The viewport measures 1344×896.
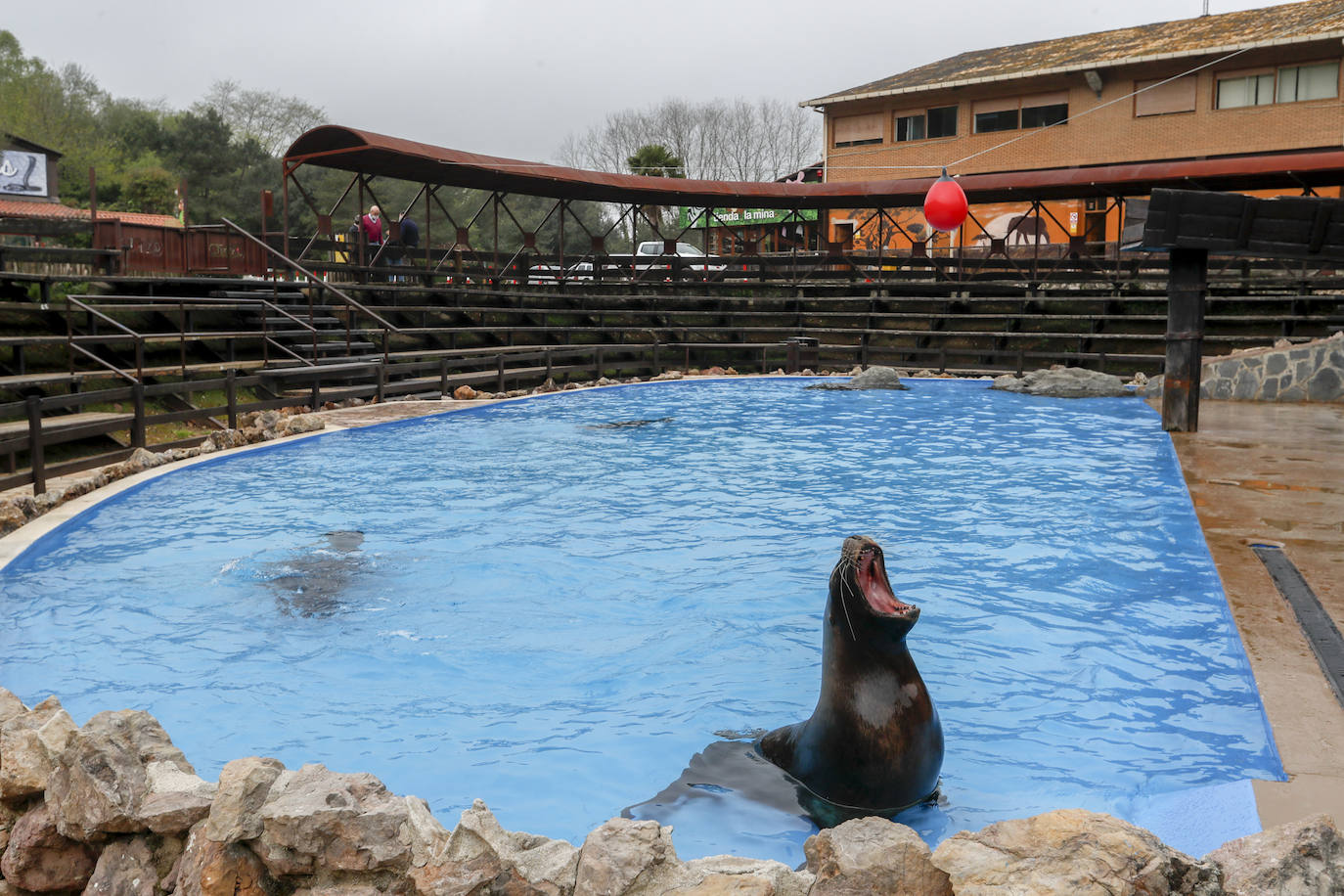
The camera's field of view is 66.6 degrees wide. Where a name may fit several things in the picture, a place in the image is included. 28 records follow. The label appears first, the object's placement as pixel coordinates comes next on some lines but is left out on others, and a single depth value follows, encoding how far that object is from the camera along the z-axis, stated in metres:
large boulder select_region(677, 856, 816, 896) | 2.78
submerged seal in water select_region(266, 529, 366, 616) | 7.33
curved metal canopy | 22.06
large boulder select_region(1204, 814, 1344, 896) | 2.61
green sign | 46.85
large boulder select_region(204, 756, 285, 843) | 3.07
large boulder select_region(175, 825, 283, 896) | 3.04
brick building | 31.66
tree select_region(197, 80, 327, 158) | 66.31
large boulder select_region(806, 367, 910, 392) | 21.78
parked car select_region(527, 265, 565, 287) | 29.49
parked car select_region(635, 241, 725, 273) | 39.52
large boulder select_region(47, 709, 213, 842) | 3.26
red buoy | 18.23
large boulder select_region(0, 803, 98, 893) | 3.37
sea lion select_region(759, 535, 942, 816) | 3.80
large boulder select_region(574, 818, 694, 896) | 2.79
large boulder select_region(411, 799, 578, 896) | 2.85
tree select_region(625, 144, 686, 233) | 50.44
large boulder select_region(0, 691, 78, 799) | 3.54
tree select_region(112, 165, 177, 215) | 44.69
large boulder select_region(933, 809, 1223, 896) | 2.65
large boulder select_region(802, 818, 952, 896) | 2.76
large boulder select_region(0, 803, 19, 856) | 3.55
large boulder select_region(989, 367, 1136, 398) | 19.98
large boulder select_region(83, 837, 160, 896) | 3.25
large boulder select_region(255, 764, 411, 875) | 2.94
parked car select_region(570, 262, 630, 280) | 30.44
